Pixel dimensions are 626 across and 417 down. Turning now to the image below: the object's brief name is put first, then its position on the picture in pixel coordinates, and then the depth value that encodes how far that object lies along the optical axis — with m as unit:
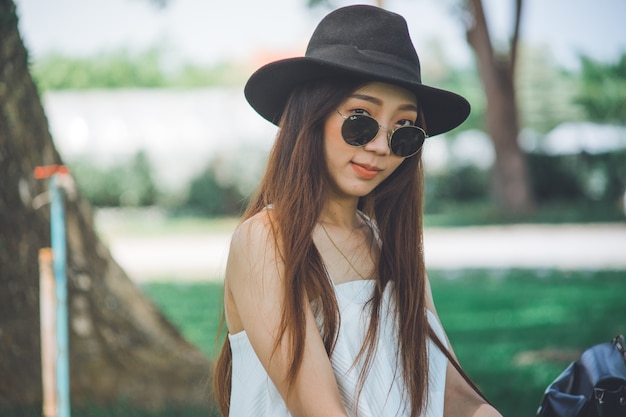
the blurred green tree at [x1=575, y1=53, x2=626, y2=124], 38.75
